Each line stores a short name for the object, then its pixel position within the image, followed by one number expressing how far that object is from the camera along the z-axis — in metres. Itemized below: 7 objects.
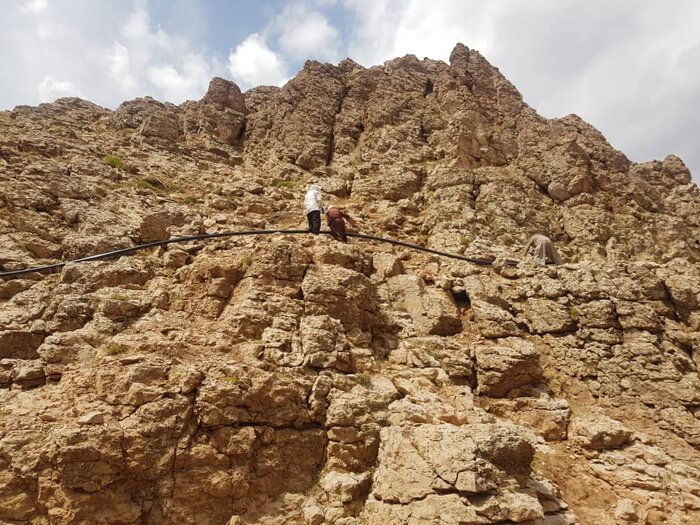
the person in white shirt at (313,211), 12.38
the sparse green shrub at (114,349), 7.47
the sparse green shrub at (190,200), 15.09
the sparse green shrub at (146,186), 15.08
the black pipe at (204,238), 9.87
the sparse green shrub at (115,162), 15.92
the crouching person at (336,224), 12.12
